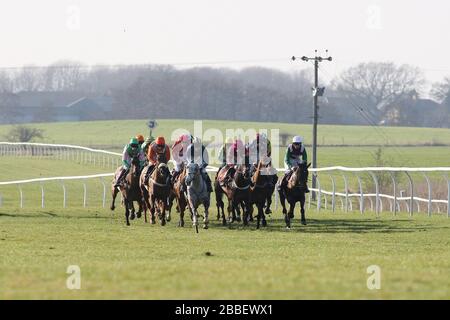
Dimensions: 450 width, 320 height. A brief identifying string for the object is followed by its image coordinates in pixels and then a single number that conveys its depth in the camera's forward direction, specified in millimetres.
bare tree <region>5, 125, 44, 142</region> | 85438
